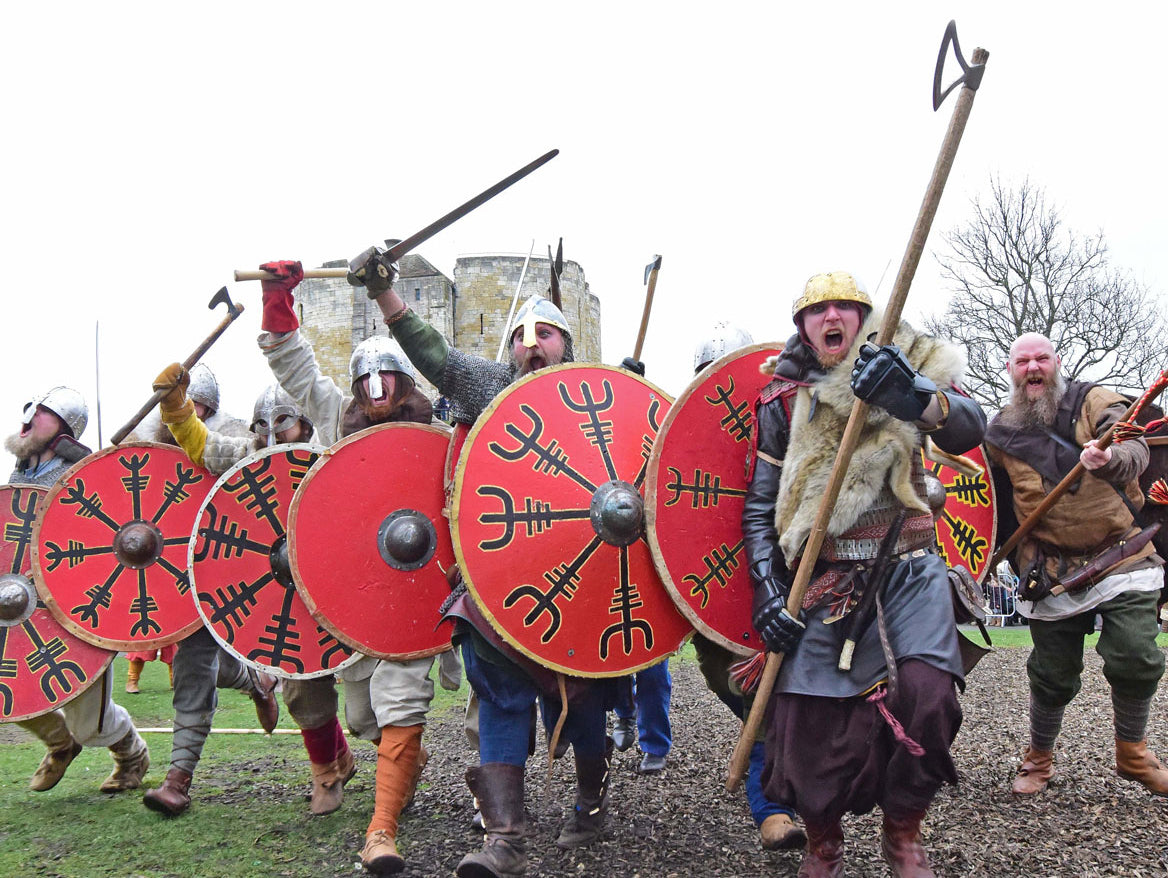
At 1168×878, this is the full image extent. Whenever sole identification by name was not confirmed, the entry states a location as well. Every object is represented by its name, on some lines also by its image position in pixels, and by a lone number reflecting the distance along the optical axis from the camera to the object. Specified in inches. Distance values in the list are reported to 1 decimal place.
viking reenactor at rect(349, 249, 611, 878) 119.1
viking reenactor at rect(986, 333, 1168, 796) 146.7
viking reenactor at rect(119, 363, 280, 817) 161.9
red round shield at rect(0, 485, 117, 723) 166.6
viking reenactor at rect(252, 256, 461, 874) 134.0
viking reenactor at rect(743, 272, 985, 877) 102.0
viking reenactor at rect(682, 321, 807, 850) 125.6
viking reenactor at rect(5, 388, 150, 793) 176.4
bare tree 788.6
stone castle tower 1205.1
